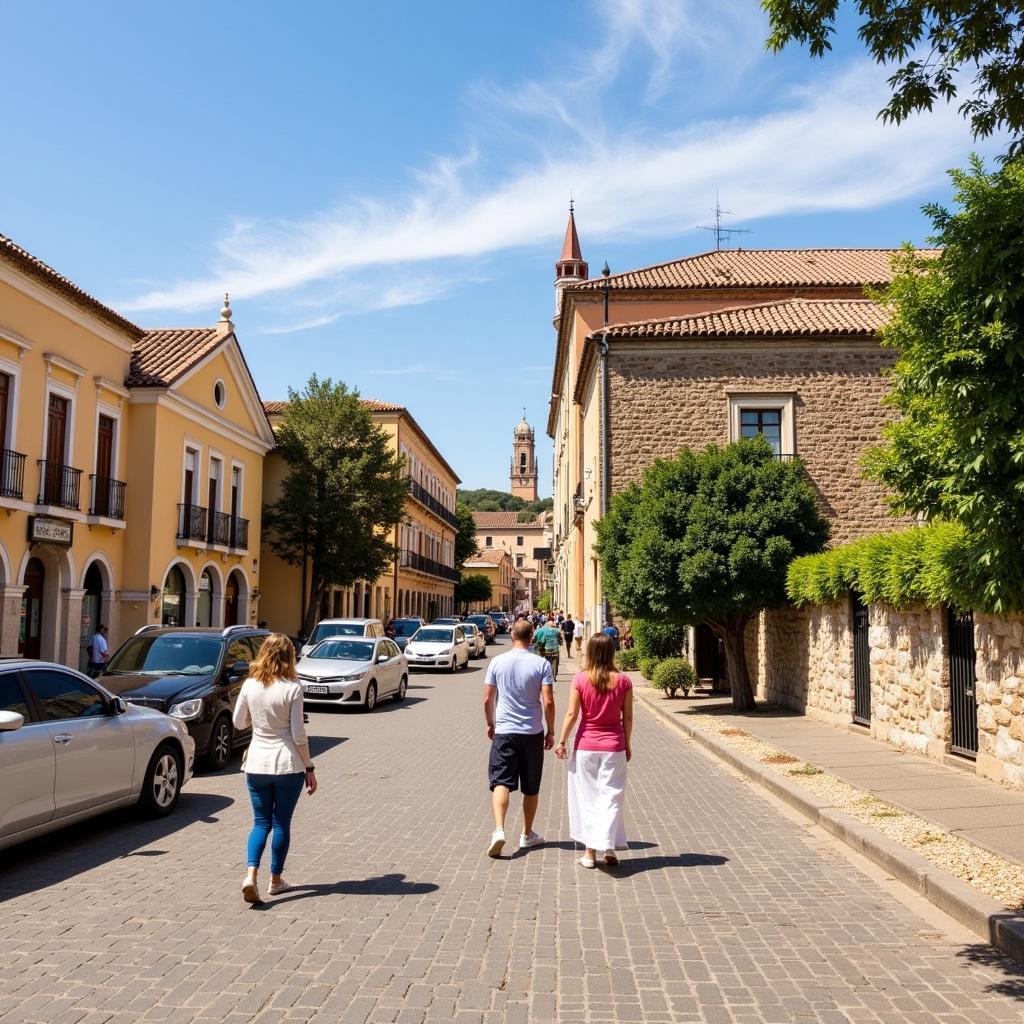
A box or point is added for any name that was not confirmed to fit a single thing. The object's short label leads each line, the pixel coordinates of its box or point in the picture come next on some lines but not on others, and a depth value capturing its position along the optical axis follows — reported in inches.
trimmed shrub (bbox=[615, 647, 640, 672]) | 1035.1
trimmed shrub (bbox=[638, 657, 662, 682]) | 926.5
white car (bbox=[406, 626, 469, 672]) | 1196.5
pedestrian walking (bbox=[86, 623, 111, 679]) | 813.9
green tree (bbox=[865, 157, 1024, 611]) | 235.9
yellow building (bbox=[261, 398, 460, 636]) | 1581.0
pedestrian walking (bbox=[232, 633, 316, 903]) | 236.8
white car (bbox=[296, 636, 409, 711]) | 711.7
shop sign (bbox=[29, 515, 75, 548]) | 816.3
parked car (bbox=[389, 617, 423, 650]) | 1407.5
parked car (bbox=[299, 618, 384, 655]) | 946.1
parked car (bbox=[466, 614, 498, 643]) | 2134.6
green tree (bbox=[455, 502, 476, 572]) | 3661.4
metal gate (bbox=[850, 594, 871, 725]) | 539.8
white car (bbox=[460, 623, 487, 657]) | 1542.8
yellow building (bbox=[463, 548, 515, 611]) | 4985.2
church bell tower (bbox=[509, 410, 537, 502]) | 6289.4
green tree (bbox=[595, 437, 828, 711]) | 661.9
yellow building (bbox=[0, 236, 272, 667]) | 807.1
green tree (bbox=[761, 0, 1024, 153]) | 243.6
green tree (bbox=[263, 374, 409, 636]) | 1475.1
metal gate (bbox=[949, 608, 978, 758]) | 410.0
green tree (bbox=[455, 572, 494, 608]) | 3832.7
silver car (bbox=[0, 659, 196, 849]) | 261.9
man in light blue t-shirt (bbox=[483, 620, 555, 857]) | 291.6
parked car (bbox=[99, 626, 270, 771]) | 435.8
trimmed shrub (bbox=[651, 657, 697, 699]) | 786.2
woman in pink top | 270.4
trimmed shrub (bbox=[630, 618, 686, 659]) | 958.4
